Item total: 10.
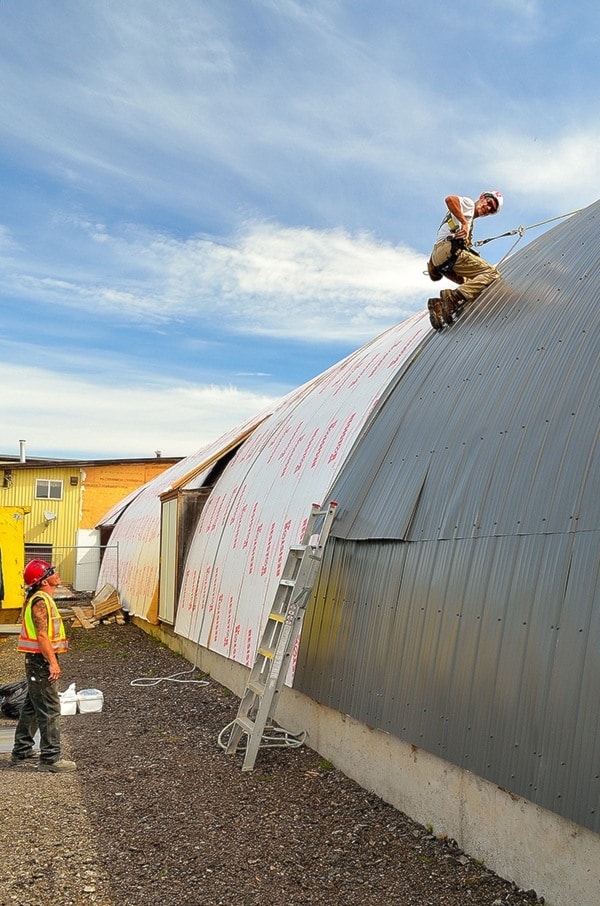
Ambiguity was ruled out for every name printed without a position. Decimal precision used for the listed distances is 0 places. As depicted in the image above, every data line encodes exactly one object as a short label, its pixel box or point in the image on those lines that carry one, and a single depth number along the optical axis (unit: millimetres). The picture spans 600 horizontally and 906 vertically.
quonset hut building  5035
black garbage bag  11078
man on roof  9219
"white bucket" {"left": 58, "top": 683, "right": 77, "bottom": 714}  11305
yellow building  35156
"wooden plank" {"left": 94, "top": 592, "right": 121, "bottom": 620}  22797
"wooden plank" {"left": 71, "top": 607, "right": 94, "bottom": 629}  22016
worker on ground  8367
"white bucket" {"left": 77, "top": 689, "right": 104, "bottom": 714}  11422
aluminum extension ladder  8211
